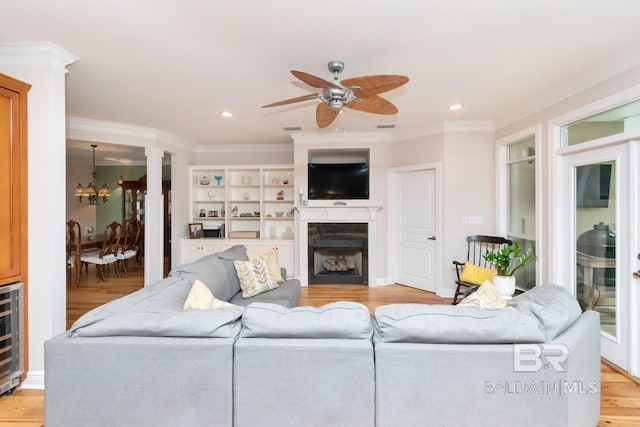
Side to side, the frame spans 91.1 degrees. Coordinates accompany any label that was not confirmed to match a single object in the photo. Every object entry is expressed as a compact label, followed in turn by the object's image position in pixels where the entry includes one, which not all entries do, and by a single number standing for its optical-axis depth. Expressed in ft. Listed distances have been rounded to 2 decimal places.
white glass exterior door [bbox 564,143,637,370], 8.45
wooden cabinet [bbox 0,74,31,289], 7.14
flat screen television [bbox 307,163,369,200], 17.42
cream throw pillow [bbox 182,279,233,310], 6.50
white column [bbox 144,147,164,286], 15.87
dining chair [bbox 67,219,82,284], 17.16
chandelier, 20.54
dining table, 17.37
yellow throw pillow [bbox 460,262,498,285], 12.27
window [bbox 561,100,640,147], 8.27
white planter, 9.45
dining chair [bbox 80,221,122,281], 17.95
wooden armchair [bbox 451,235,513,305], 13.74
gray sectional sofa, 4.76
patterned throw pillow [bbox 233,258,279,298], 10.58
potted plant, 9.47
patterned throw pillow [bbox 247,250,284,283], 11.78
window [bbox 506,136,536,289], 12.94
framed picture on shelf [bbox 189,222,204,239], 19.24
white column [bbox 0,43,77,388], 7.63
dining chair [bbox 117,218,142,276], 19.57
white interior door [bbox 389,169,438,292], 15.83
